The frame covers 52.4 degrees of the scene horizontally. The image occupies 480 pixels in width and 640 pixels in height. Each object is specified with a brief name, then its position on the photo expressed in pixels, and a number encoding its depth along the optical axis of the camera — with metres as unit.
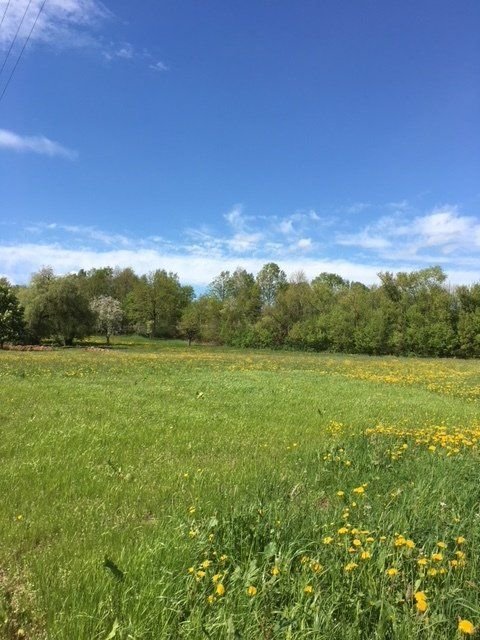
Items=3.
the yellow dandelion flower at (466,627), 2.83
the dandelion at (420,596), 3.03
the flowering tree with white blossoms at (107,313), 94.56
